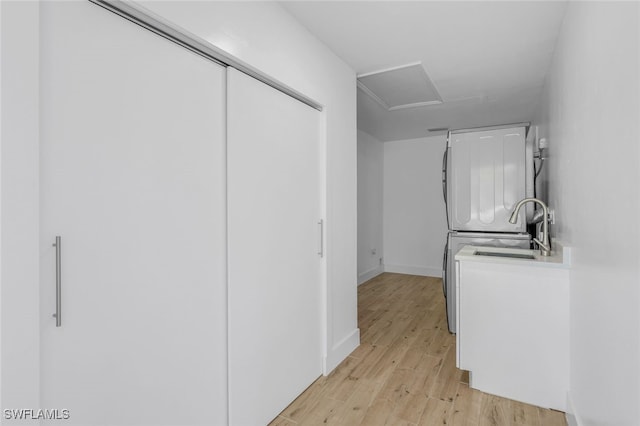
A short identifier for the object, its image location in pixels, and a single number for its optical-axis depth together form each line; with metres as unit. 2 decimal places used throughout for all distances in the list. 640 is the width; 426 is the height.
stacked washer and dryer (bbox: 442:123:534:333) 2.96
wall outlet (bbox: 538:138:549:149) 3.00
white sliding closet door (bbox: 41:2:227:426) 1.04
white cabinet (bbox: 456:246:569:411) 1.98
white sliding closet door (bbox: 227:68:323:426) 1.68
